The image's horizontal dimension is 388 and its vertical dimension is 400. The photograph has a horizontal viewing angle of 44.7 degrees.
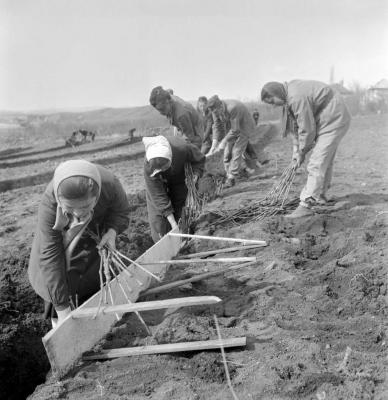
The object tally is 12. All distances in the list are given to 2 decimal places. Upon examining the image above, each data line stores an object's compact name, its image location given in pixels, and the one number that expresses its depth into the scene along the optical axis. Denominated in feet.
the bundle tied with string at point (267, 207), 18.17
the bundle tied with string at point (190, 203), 14.90
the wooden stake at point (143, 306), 8.73
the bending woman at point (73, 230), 8.34
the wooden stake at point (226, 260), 11.77
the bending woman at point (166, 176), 13.23
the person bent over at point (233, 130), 25.63
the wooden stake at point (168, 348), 9.26
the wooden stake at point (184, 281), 11.52
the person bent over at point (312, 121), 16.38
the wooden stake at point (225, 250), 13.14
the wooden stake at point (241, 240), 12.93
